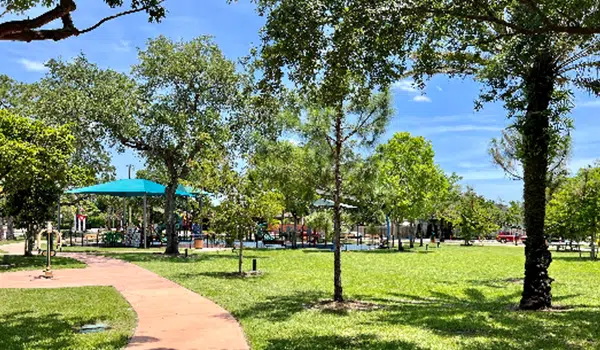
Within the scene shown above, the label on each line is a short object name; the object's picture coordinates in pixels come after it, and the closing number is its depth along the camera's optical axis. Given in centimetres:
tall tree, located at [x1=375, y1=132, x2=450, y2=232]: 3509
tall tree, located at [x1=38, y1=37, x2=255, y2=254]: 2353
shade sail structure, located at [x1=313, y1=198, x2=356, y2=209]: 3513
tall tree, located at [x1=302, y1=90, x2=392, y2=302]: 1209
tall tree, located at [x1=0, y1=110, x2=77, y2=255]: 1603
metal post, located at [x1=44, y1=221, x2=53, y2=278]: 1530
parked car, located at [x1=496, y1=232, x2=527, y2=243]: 5409
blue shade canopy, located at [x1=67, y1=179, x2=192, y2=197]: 2978
